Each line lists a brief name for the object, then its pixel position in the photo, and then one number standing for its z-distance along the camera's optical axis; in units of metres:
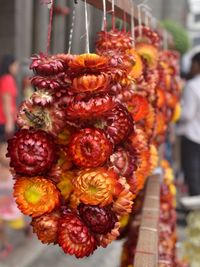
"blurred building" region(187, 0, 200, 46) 21.62
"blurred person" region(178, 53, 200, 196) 4.41
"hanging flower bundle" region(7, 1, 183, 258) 1.21
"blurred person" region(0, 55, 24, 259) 4.05
